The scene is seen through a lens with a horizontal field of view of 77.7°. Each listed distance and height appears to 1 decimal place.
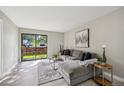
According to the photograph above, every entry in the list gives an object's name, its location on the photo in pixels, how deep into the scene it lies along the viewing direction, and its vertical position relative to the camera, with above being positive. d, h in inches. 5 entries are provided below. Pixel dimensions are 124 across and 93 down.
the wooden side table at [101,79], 91.4 -44.7
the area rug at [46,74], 103.6 -46.2
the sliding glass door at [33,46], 221.9 -2.9
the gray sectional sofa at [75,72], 87.7 -33.3
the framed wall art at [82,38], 158.0 +14.8
